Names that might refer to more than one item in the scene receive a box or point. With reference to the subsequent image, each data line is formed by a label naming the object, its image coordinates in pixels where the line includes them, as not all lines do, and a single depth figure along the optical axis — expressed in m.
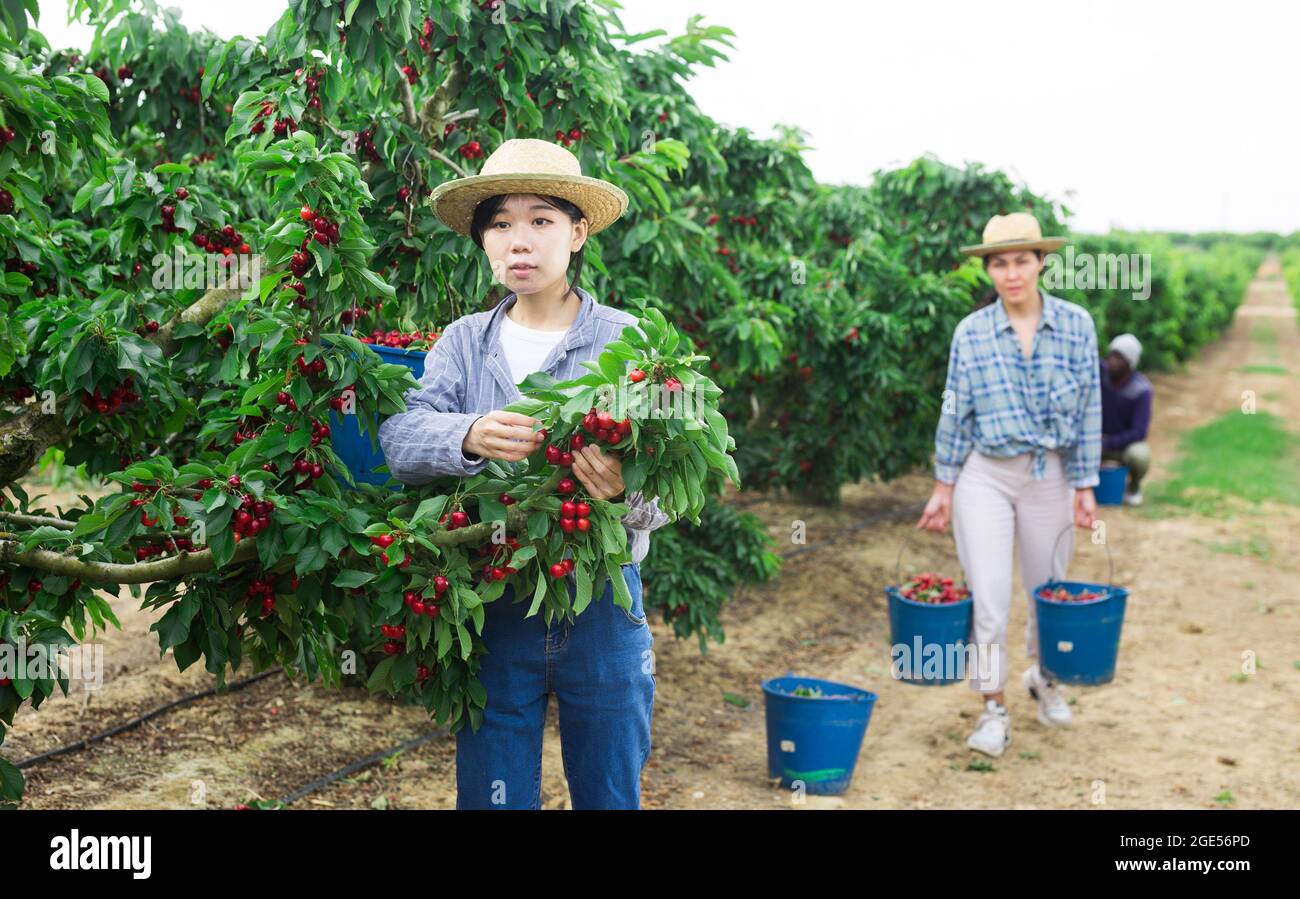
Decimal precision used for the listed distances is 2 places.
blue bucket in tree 3.04
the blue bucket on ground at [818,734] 4.89
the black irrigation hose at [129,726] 4.65
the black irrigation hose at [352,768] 4.69
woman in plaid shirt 5.25
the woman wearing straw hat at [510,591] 2.84
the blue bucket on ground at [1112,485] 11.41
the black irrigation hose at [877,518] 9.70
